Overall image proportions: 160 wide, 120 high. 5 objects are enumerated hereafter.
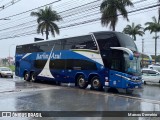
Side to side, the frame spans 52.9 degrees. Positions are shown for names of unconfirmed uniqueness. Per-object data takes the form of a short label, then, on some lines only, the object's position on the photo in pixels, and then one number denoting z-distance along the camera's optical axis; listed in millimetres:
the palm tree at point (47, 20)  29405
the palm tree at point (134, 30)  33882
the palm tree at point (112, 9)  22853
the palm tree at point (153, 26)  31325
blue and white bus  10614
